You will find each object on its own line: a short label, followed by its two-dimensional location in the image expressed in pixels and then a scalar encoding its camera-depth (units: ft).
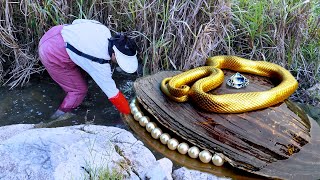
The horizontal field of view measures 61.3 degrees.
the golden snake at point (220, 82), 4.81
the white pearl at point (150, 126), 5.00
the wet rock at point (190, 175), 4.34
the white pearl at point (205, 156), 4.52
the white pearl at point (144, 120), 5.12
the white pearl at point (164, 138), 4.83
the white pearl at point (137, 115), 5.24
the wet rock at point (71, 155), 4.03
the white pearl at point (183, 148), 4.67
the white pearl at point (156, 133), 4.92
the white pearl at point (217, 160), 4.48
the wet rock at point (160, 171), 4.13
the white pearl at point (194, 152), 4.60
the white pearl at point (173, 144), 4.75
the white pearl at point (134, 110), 5.34
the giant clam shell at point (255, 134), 4.39
